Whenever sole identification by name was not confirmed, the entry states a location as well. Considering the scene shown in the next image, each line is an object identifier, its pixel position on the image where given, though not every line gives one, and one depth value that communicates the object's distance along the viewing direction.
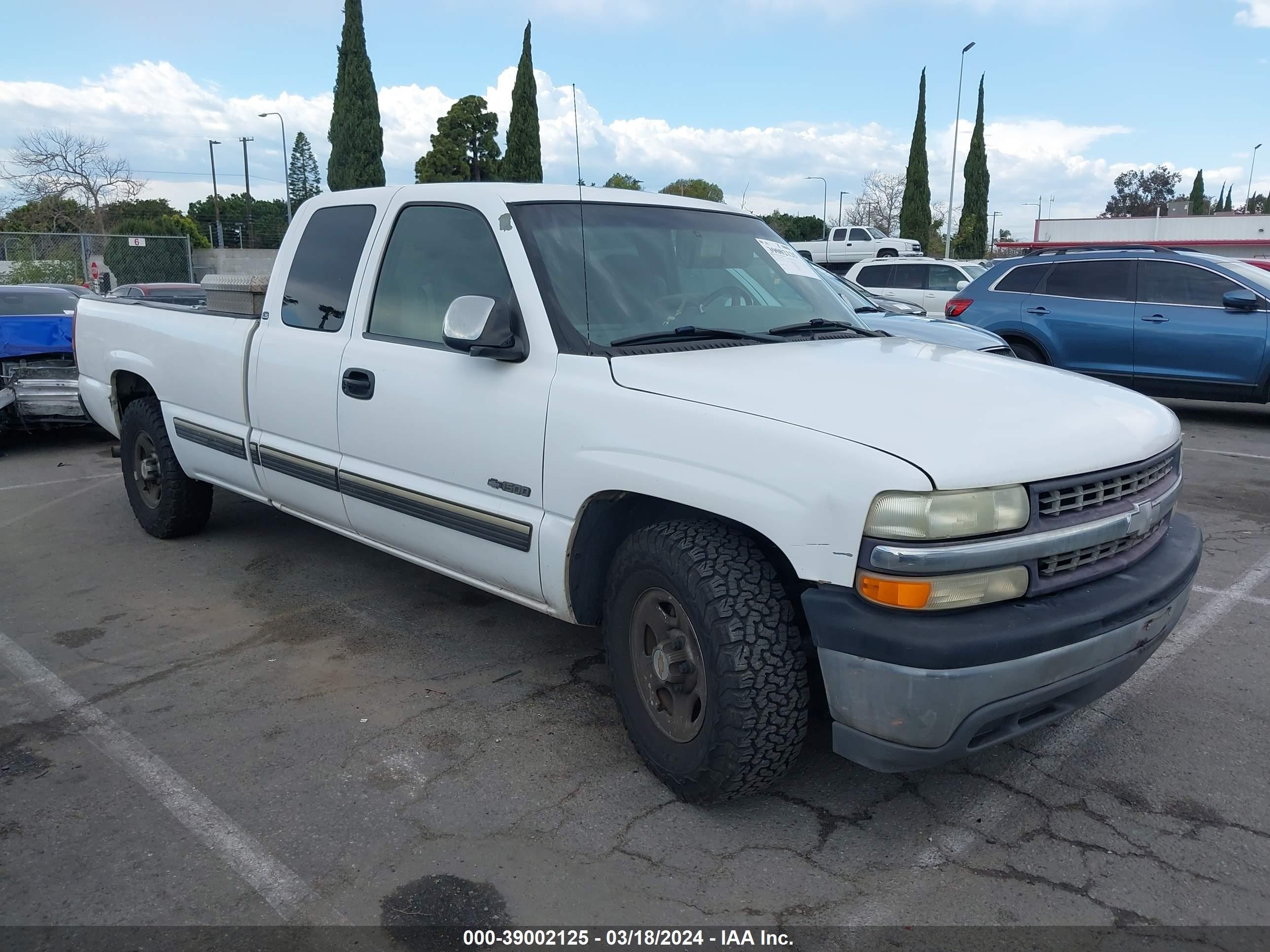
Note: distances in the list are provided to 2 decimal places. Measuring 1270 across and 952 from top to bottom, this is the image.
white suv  16.91
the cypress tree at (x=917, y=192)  49.50
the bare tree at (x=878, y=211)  66.38
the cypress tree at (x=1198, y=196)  90.12
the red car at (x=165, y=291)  12.76
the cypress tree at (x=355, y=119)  33.34
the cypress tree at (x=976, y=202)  51.16
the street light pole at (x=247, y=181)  56.58
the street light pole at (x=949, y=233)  42.85
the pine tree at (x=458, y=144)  44.34
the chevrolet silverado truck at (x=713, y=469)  2.50
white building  51.97
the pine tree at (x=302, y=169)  92.19
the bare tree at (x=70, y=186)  33.28
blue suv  9.53
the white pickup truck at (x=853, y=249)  30.50
